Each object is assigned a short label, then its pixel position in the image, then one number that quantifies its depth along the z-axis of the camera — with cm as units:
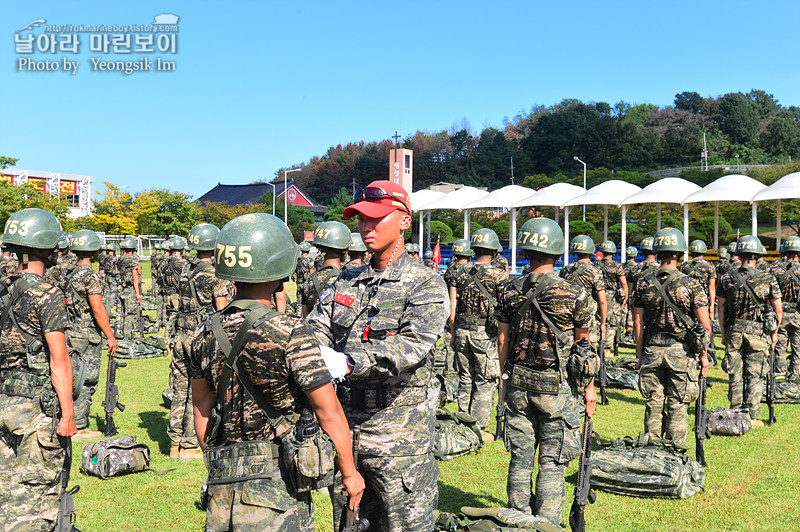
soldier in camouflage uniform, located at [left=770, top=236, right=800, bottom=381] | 1100
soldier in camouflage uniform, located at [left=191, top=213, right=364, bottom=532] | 298
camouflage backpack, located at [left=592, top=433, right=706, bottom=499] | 645
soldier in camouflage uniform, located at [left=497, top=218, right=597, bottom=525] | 525
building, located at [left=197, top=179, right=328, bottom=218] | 7506
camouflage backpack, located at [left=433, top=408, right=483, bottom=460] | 761
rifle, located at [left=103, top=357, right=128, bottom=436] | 844
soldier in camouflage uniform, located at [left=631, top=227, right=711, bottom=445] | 739
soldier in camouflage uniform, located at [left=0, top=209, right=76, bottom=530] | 468
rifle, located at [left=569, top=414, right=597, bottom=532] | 524
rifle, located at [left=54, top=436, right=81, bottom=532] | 479
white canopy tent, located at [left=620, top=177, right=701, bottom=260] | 2984
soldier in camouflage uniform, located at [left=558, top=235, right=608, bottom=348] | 1125
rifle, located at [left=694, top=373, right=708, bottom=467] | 733
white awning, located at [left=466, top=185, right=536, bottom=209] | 3509
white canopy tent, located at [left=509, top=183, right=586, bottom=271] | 3378
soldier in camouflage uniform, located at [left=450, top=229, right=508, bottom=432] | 896
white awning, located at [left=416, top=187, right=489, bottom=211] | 3738
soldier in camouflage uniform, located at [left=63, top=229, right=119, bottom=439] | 797
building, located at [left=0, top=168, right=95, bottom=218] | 6600
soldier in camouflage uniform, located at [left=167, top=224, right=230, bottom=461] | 761
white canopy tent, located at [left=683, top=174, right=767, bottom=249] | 2716
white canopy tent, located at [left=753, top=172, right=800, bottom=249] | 2434
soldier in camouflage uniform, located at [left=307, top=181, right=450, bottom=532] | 364
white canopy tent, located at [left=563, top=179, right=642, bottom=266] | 3148
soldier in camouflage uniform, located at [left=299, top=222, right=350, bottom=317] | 842
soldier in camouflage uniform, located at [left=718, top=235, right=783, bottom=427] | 927
